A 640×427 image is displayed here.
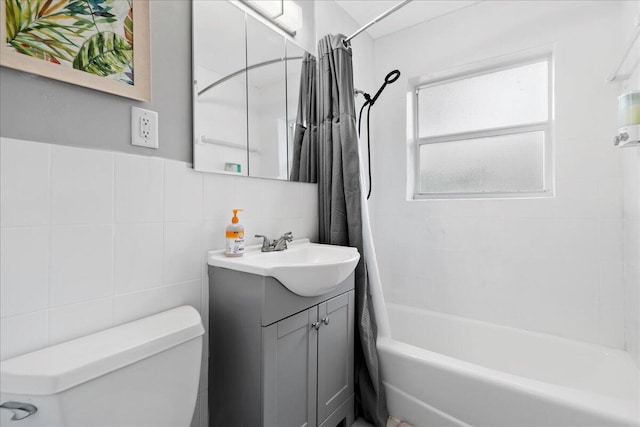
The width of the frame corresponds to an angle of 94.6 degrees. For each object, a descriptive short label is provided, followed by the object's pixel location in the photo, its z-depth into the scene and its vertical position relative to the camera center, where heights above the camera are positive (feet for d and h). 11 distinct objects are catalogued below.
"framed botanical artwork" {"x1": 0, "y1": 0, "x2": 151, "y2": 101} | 2.61 +1.69
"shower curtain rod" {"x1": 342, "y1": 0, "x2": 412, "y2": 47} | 4.94 +3.41
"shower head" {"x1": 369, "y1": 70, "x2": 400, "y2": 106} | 6.10 +2.51
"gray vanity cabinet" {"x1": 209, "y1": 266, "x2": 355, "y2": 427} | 3.41 -1.78
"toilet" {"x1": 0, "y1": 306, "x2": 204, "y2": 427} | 2.23 -1.39
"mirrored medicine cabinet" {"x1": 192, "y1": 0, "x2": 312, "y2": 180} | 4.01 +1.89
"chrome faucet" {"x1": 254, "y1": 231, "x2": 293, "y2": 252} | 4.50 -0.48
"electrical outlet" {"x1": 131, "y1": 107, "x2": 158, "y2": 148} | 3.32 +0.98
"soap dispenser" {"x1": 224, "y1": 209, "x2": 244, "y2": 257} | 3.95 -0.38
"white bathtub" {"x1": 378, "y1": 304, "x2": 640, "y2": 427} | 3.56 -2.55
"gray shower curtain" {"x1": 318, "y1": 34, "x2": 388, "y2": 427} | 4.93 +0.44
